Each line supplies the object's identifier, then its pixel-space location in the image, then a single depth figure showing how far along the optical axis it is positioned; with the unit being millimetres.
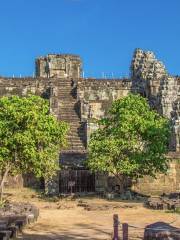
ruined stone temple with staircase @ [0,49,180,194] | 43688
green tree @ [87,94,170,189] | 39281
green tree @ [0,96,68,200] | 34344
